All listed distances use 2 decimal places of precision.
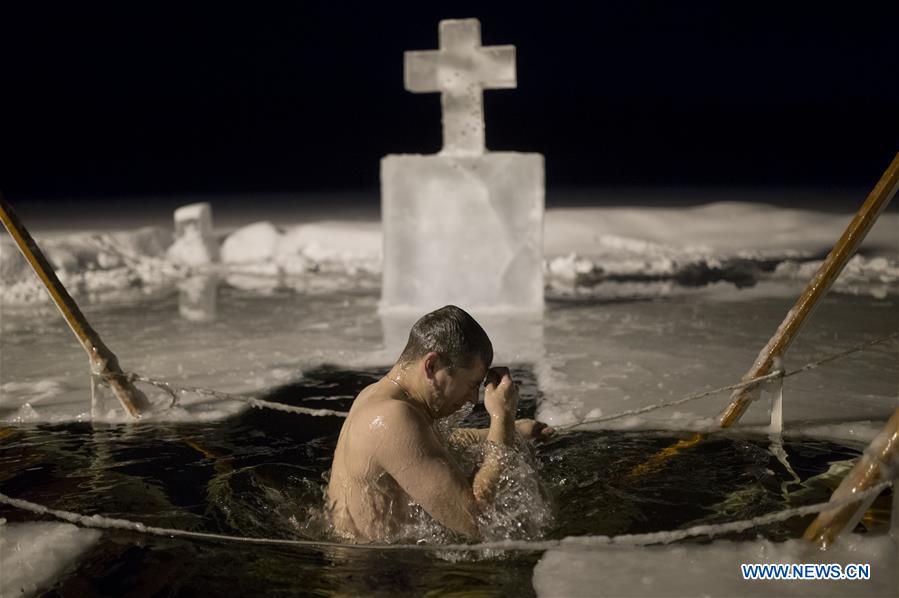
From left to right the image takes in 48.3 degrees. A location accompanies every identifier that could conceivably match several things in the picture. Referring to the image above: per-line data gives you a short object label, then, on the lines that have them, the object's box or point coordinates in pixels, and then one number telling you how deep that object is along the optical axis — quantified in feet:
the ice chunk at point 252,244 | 36.88
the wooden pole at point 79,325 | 16.21
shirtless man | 10.76
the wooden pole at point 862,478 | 10.15
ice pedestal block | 24.68
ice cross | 23.99
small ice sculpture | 36.27
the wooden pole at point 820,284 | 13.71
